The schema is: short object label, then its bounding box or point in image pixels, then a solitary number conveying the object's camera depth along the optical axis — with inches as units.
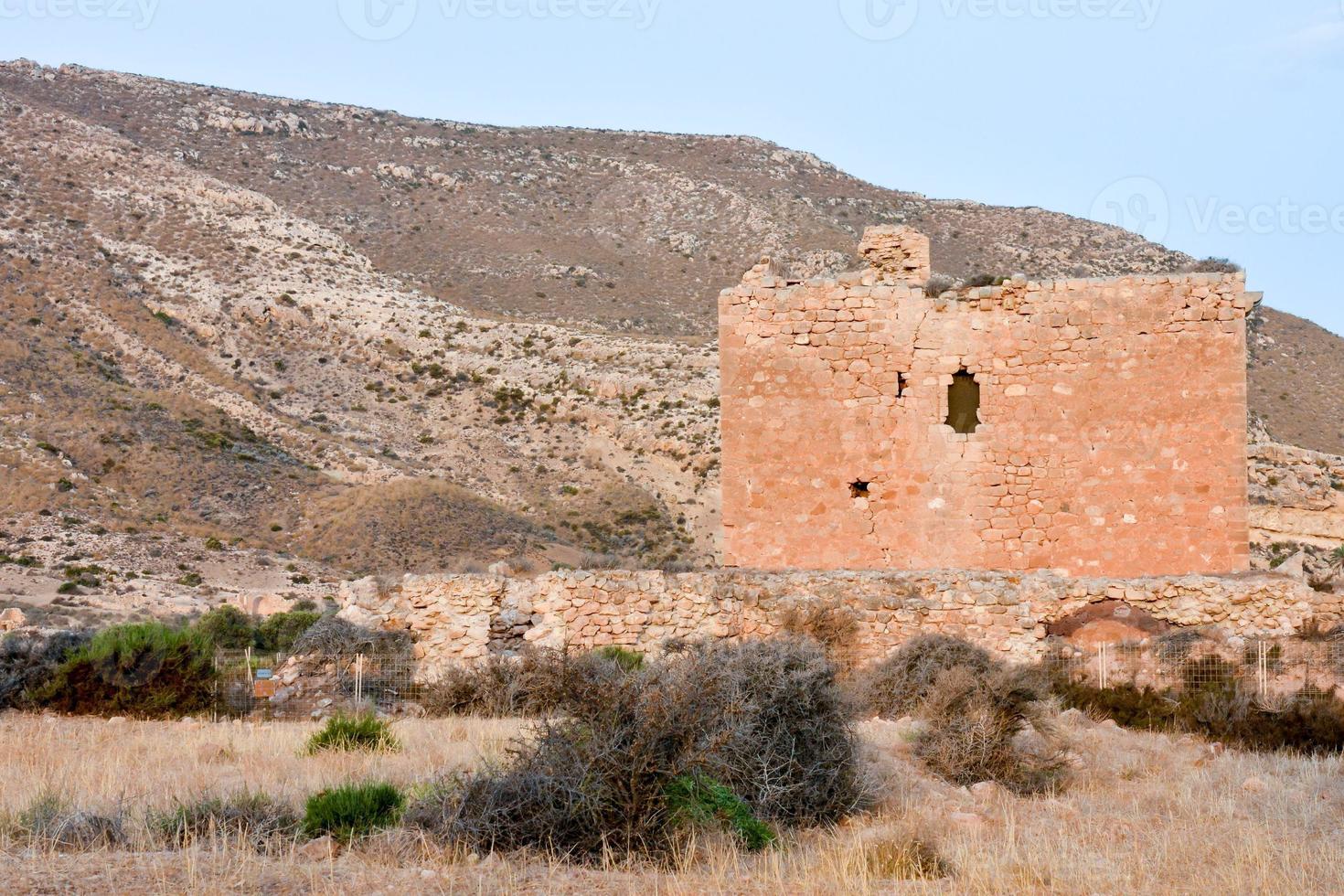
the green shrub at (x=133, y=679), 506.0
